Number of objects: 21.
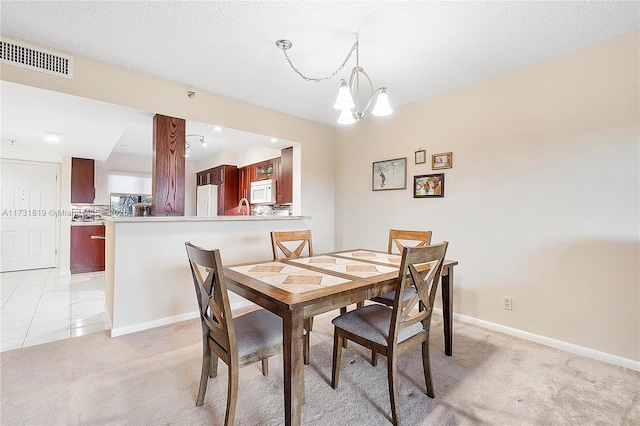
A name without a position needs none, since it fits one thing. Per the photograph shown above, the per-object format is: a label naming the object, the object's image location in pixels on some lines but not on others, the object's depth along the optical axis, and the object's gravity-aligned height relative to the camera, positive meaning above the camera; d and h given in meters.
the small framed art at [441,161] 3.03 +0.56
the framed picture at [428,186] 3.11 +0.30
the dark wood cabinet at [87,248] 4.95 -0.65
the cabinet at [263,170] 4.70 +0.70
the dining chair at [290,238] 2.55 -0.24
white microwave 4.55 +0.33
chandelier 1.89 +0.77
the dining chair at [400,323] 1.47 -0.64
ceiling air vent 2.05 +1.13
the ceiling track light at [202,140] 4.51 +1.14
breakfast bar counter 2.54 -0.49
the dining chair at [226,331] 1.34 -0.64
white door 4.91 -0.08
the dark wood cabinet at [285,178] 4.11 +0.49
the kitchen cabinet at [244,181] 5.36 +0.58
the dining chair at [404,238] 2.25 -0.23
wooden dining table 1.25 -0.38
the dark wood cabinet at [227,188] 5.51 +0.46
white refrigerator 5.73 +0.22
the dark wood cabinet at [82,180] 5.09 +0.55
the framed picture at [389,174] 3.44 +0.47
